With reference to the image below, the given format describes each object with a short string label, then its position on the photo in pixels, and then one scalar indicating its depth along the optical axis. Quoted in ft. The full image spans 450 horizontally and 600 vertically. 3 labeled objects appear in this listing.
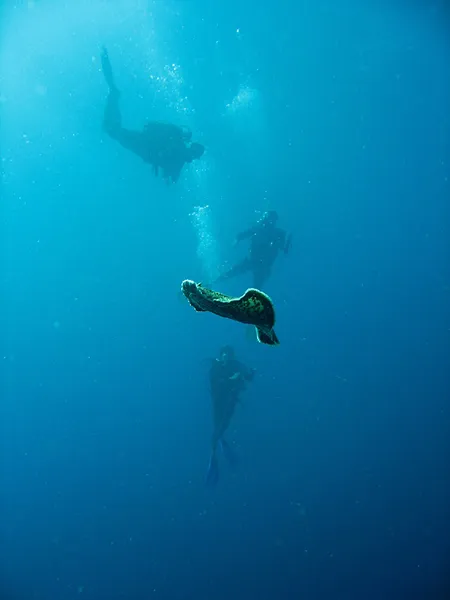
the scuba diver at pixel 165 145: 43.88
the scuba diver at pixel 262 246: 45.34
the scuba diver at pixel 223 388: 44.96
